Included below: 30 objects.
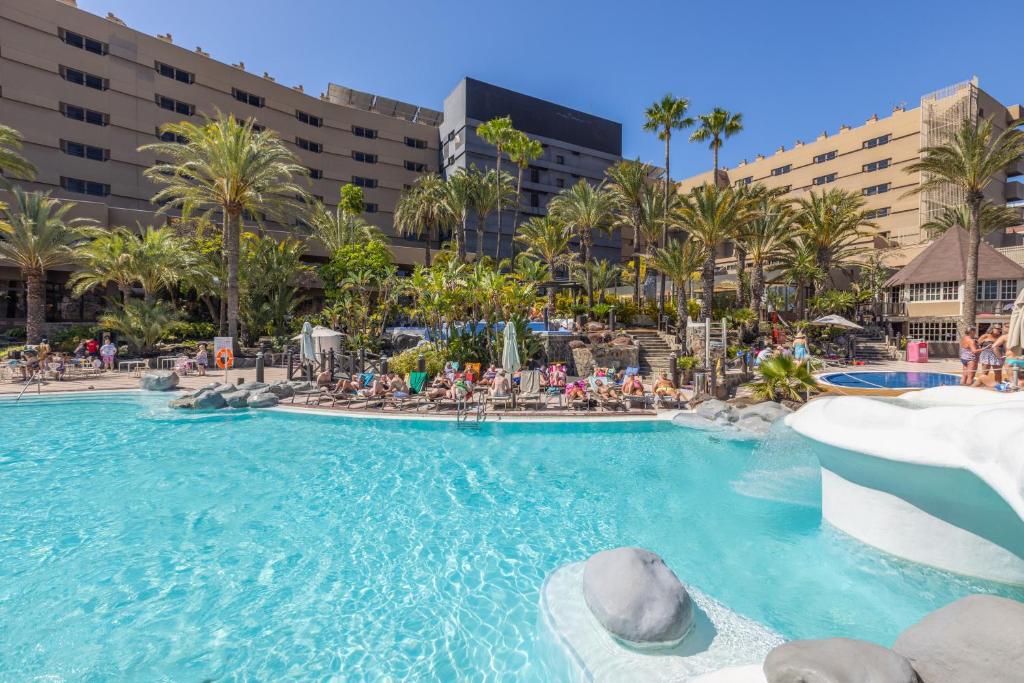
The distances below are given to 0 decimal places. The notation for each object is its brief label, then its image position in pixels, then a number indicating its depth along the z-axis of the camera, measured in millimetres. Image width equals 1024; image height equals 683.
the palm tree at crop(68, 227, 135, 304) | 21844
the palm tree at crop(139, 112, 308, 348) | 20812
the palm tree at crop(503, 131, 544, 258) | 31422
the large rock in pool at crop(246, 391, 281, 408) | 13336
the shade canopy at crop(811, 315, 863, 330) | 22266
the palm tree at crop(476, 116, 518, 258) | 30641
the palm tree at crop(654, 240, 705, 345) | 24188
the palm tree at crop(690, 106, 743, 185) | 30859
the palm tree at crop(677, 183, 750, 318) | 23016
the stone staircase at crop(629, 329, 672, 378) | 20844
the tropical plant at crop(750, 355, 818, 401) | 12867
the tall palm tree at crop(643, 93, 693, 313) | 30297
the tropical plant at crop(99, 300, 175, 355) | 21094
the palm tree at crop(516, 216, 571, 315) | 31439
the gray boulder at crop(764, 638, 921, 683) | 2223
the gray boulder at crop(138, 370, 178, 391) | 15375
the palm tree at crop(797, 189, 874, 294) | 29422
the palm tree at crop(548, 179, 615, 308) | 30844
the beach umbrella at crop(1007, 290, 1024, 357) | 10430
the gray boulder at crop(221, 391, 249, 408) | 13297
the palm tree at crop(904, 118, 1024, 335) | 19578
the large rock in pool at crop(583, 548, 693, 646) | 3549
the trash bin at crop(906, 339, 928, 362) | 24000
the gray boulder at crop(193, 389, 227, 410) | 13078
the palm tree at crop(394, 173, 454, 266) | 34406
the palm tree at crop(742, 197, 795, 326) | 28422
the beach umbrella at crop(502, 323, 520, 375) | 13922
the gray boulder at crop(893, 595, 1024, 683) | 2332
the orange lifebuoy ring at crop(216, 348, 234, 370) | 16395
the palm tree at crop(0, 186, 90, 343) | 20125
